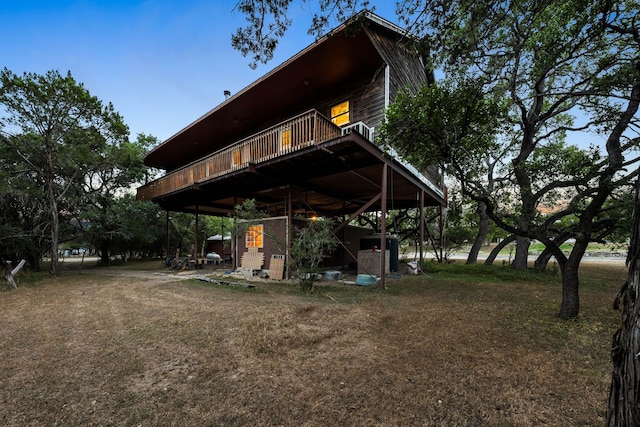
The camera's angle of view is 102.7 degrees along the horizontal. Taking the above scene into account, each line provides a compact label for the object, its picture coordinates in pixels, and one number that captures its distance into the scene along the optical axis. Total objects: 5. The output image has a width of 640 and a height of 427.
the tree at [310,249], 7.71
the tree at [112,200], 13.55
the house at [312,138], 8.27
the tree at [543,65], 3.84
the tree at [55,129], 9.73
